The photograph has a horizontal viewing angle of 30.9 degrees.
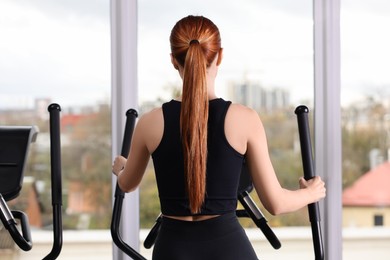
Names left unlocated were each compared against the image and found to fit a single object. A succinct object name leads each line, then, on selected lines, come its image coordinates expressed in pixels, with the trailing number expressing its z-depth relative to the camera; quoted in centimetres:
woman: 211
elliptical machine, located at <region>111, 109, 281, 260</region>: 297
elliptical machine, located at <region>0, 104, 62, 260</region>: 296
